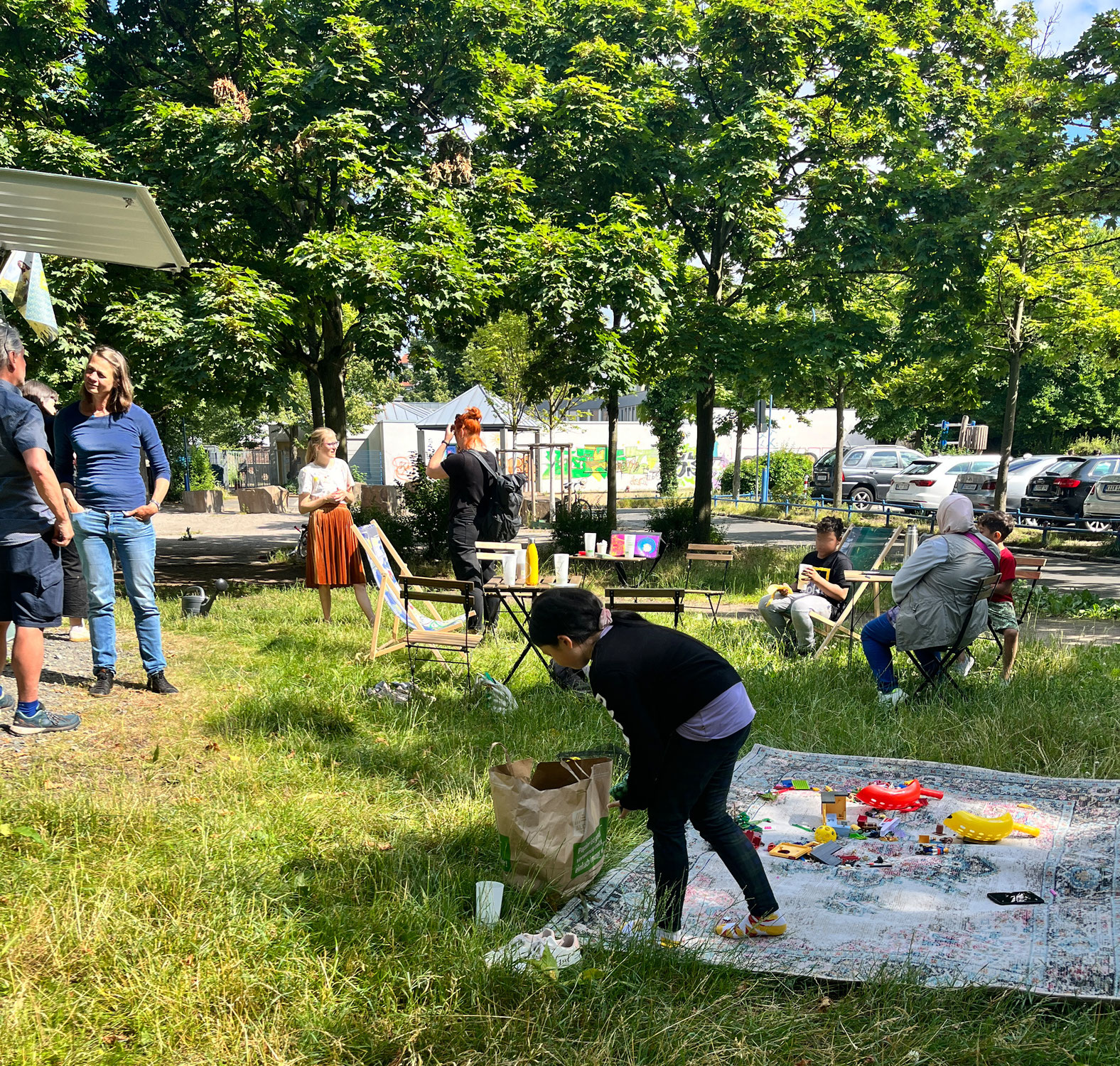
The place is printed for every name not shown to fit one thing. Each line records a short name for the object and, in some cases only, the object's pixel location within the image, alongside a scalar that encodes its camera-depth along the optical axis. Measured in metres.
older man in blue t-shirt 4.43
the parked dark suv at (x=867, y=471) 28.56
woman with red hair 7.92
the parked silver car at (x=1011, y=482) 20.77
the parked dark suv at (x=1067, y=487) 18.19
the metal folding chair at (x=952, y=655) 5.89
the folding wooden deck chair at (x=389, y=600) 6.95
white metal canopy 4.75
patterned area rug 3.06
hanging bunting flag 5.56
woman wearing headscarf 5.89
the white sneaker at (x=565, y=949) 2.99
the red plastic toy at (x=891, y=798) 4.45
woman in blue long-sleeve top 5.32
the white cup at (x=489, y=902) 3.26
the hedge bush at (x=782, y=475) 34.12
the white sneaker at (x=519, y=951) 2.93
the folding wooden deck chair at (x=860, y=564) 7.12
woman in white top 8.05
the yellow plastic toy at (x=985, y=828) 4.04
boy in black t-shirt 7.38
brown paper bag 3.45
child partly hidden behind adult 6.62
